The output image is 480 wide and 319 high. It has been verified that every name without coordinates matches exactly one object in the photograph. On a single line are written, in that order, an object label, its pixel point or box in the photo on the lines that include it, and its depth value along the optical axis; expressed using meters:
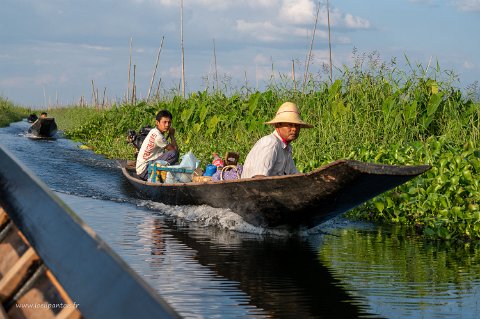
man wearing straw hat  7.36
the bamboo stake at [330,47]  12.85
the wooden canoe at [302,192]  5.99
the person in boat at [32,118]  27.25
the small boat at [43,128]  23.23
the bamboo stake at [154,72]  23.14
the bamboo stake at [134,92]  25.23
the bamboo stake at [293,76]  13.41
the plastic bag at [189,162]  10.05
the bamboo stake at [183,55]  19.39
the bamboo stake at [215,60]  17.33
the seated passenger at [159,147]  10.45
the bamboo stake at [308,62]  13.12
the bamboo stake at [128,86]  25.85
